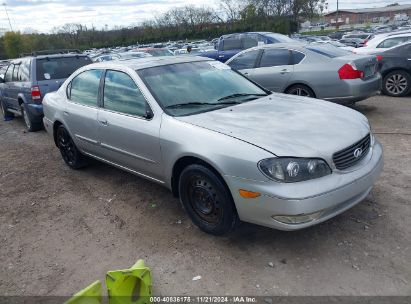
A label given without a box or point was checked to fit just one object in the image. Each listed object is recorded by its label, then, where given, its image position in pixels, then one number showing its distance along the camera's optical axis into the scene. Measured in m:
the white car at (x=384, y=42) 10.88
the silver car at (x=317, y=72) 7.25
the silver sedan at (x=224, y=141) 3.03
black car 9.04
